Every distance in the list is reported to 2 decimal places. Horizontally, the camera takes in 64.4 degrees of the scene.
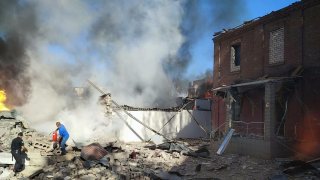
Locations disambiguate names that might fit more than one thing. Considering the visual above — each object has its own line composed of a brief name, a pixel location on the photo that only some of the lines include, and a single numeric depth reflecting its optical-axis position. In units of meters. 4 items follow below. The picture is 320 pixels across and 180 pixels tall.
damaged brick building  11.05
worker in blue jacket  10.69
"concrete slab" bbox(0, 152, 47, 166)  9.75
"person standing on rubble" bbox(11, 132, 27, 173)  9.21
